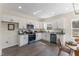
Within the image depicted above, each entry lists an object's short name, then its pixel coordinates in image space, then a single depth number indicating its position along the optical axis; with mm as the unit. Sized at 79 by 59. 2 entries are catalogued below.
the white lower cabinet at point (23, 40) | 3544
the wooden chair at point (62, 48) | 3316
